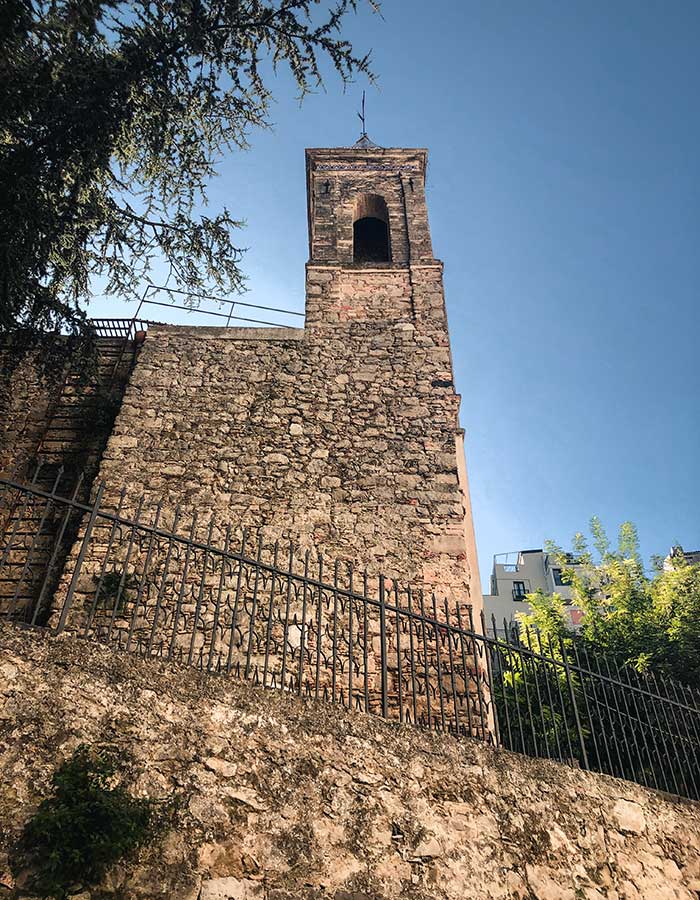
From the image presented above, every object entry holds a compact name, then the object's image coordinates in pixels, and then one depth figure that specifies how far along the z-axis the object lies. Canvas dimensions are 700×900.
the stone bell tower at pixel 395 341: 7.35
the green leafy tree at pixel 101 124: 5.46
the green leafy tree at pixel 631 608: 9.70
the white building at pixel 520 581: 32.53
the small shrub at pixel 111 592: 6.42
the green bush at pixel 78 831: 2.69
